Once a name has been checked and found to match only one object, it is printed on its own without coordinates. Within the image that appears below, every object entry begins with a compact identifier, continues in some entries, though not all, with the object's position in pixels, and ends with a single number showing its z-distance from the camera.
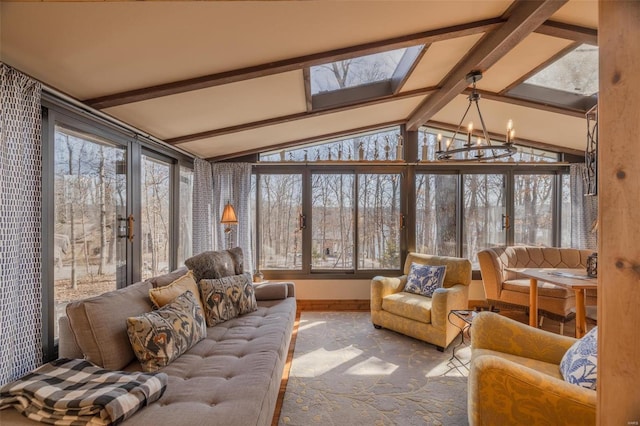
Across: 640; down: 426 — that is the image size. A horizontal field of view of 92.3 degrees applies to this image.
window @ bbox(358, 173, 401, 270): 4.55
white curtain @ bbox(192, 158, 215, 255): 3.89
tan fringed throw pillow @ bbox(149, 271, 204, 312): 2.15
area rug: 2.06
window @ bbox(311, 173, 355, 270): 4.55
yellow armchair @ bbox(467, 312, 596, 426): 1.31
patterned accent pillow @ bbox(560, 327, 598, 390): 1.43
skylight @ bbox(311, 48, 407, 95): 2.71
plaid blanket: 1.27
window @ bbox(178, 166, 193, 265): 3.73
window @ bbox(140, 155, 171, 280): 3.02
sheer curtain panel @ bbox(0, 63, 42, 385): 1.48
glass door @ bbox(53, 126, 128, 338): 2.01
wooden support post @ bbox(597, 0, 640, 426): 0.88
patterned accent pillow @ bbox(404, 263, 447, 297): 3.52
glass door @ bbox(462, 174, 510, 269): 4.55
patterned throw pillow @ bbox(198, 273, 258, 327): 2.56
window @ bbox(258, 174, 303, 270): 4.54
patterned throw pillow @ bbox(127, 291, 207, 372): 1.78
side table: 2.65
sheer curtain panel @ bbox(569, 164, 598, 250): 4.39
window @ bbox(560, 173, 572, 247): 4.58
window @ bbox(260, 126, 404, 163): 4.47
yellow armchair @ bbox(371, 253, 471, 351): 3.04
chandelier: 2.15
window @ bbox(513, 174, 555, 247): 4.57
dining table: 2.74
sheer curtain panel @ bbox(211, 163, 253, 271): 4.22
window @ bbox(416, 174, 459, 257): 4.55
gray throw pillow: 2.83
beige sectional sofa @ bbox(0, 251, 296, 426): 1.36
